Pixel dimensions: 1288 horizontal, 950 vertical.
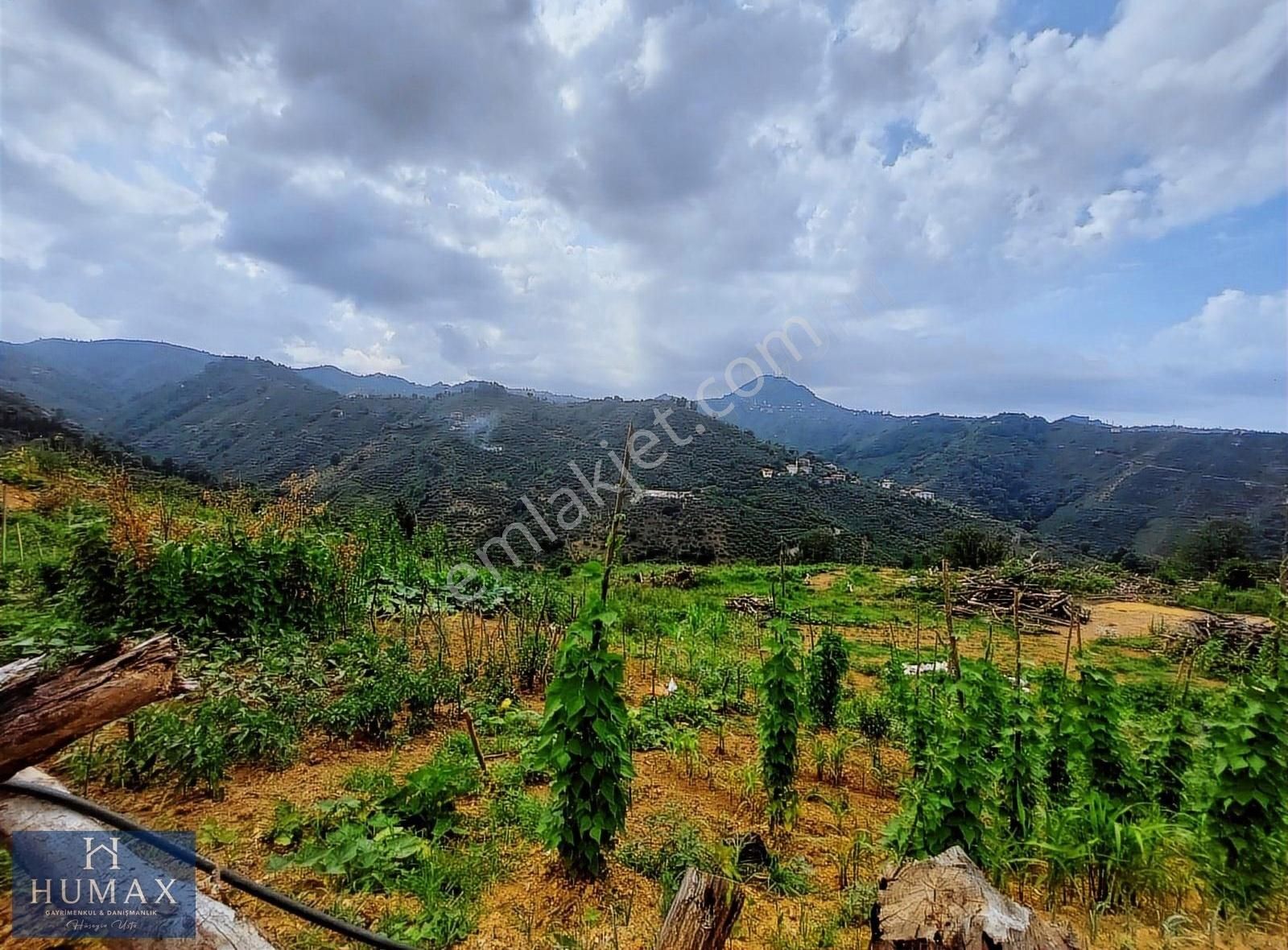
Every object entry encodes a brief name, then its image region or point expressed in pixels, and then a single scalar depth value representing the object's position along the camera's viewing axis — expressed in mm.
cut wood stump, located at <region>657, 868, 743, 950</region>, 1572
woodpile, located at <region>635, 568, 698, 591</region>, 17953
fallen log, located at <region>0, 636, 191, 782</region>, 2227
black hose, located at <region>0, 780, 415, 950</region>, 1780
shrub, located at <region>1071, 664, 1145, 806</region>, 3299
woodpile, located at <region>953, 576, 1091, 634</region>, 14977
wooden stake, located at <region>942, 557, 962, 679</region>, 3232
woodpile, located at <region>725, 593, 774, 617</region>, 14094
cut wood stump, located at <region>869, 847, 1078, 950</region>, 1432
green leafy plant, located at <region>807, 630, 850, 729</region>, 6051
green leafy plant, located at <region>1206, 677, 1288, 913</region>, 2695
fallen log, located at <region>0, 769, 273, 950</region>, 1867
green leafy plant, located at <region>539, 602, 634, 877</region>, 2834
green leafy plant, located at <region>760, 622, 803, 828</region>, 3855
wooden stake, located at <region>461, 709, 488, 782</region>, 3855
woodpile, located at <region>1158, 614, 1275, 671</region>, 11164
